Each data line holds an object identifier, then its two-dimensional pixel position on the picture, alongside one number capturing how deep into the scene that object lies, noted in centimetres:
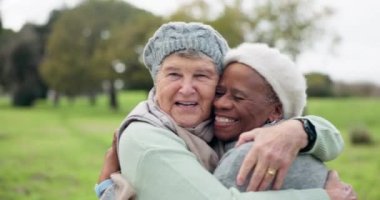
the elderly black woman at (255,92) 184
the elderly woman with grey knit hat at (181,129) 160
